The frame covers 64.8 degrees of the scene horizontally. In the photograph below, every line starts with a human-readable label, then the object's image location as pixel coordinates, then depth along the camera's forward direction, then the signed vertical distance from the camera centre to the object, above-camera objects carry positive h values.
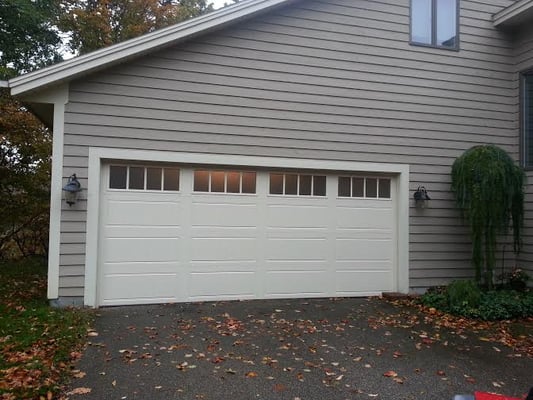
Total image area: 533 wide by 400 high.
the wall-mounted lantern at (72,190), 5.54 +0.29
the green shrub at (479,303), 5.84 -1.22
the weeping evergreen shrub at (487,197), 6.28 +0.34
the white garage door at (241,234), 6.07 -0.31
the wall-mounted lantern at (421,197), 6.99 +0.35
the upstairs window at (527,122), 7.52 +1.76
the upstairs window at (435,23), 7.36 +3.45
